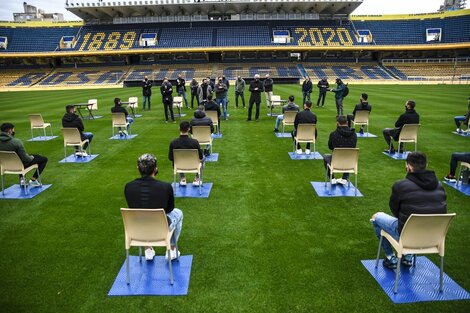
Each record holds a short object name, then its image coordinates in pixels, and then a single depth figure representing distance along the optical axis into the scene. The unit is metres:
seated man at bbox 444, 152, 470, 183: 7.36
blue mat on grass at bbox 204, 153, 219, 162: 10.09
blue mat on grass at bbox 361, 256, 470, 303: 4.11
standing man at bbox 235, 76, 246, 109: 18.46
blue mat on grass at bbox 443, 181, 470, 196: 7.39
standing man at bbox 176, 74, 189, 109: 19.02
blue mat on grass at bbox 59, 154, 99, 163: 10.19
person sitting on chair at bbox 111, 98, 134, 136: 12.60
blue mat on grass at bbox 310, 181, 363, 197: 7.35
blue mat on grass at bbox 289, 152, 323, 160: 10.11
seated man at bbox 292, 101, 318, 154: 9.69
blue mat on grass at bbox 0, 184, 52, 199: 7.52
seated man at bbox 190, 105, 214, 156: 9.35
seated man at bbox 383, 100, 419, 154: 9.38
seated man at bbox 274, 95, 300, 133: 12.21
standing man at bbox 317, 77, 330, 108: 18.78
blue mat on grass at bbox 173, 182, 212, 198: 7.43
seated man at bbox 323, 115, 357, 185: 7.30
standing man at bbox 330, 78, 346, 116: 15.49
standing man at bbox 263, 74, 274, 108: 17.30
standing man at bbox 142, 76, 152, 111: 19.27
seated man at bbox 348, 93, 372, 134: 12.18
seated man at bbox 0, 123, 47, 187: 7.16
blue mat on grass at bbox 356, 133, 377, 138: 12.76
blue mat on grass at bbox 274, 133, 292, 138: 12.91
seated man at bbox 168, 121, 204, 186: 7.13
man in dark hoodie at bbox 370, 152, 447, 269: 4.04
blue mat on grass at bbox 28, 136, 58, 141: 13.23
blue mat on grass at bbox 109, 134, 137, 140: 13.09
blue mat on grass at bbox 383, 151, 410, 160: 9.98
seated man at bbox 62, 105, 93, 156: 9.93
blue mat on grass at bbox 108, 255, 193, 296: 4.32
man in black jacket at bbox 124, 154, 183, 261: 4.39
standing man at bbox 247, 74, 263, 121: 14.99
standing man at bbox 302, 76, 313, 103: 18.81
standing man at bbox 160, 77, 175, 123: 15.38
